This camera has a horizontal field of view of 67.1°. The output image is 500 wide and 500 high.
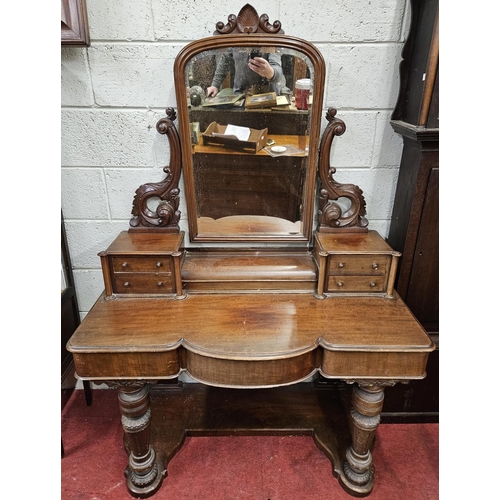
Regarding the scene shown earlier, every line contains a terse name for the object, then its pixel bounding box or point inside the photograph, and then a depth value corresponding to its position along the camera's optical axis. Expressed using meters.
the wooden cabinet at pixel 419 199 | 1.32
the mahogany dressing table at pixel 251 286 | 1.25
